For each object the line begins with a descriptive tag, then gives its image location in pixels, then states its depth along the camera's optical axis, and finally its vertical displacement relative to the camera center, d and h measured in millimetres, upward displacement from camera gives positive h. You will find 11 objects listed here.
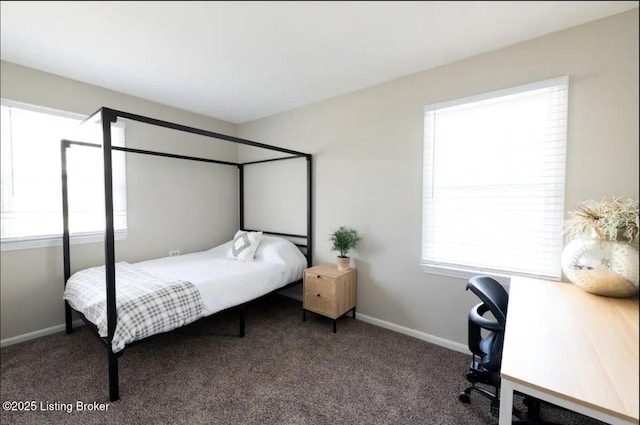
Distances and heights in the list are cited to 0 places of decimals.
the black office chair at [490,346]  1237 -723
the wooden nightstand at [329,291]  2380 -788
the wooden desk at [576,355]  465 -389
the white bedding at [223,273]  2037 -579
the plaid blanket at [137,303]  1621 -645
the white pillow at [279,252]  2764 -483
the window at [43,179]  2105 +268
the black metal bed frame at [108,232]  1512 -146
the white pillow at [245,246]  2830 -422
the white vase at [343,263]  2555 -544
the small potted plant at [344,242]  2510 -341
